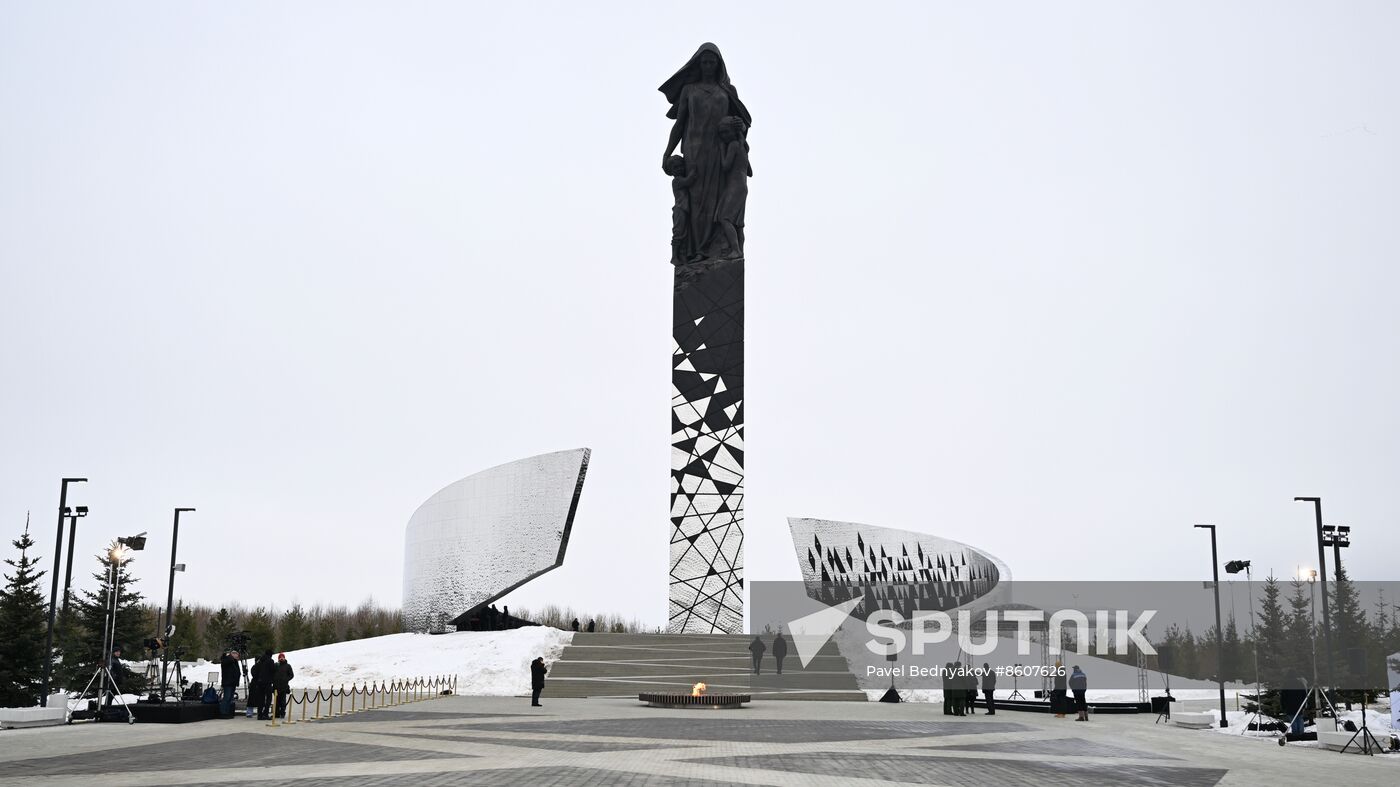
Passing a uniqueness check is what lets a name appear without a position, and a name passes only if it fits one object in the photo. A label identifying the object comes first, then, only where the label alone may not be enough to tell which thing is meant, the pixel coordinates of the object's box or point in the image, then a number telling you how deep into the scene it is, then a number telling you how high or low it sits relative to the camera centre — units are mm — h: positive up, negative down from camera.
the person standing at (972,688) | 24859 -2140
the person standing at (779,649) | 34238 -1875
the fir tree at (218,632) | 64438 -3270
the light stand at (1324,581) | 22453 +32
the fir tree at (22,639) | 38412 -2334
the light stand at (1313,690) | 19148 -1595
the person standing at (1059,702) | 24188 -2319
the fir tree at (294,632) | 63625 -3081
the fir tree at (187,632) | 63575 -3205
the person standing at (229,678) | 21328 -1894
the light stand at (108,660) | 20828 -1605
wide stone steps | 32375 -2599
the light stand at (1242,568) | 23858 +559
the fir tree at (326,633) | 64619 -3134
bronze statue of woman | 48250 +17715
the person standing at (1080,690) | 22750 -1937
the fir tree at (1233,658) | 53406 -3271
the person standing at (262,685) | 21125 -2029
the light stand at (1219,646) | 24156 -1188
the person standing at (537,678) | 25516 -2144
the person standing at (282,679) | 20703 -1858
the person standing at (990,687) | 24625 -2084
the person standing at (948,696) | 24250 -2240
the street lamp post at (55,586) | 23703 -295
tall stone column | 45656 +9975
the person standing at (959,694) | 24188 -2194
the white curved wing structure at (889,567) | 56000 +1073
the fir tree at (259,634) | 63438 -3194
